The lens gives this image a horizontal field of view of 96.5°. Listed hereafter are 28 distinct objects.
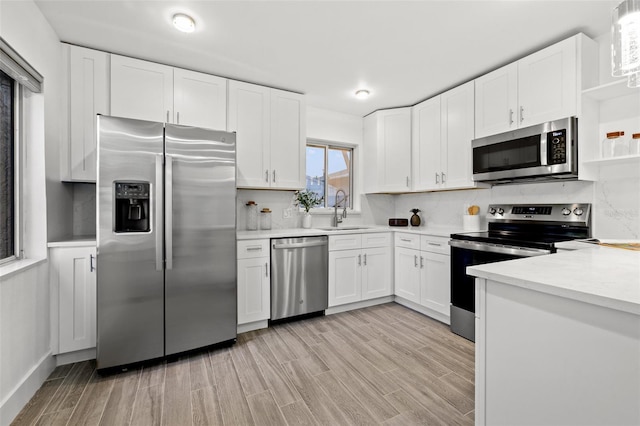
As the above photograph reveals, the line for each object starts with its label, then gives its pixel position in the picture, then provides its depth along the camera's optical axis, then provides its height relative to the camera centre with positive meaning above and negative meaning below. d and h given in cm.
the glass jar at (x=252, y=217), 330 -6
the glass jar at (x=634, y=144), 196 +47
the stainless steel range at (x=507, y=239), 226 -22
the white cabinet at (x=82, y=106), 230 +88
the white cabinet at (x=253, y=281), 268 -67
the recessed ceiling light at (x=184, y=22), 200 +136
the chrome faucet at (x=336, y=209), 378 +4
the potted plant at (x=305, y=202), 359 +13
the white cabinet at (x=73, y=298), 206 -63
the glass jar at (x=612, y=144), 205 +51
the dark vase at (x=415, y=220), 381 -11
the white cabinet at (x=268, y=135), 296 +85
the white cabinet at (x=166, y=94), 246 +109
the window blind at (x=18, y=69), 160 +88
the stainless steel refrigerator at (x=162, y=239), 203 -21
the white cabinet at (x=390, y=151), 363 +80
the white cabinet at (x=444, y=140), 295 +81
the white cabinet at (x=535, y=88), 216 +105
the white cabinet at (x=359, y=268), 317 -65
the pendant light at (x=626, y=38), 117 +74
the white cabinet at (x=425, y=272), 288 -66
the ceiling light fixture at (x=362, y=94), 325 +137
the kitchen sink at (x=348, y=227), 378 -20
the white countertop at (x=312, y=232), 278 -22
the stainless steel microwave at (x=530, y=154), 217 +49
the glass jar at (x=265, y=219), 333 -8
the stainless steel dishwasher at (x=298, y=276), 285 -66
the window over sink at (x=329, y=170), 393 +59
